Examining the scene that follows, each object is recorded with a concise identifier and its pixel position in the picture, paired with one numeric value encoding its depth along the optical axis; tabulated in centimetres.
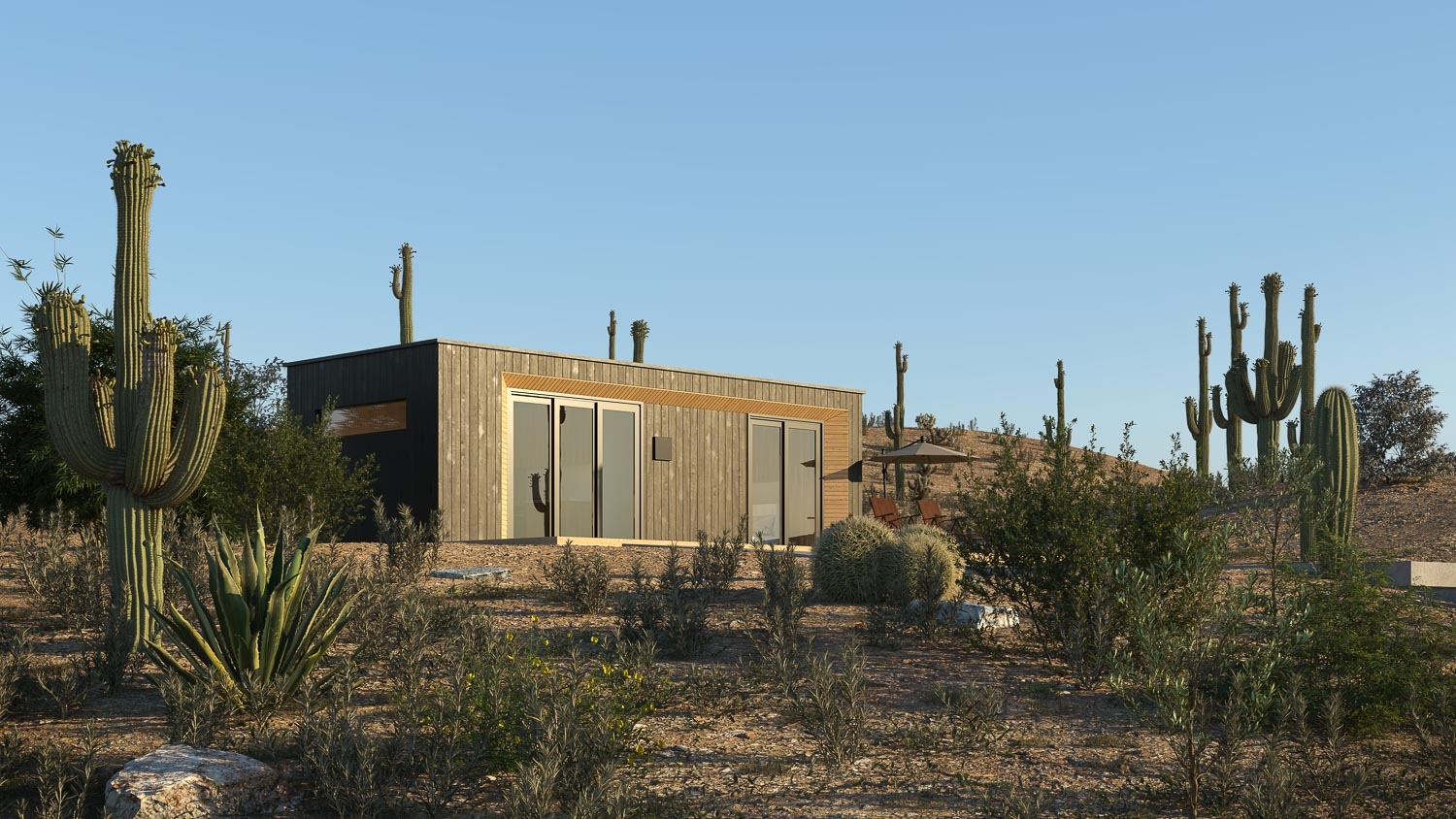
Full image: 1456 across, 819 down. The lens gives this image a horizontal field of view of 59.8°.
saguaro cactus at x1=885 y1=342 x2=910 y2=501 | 3225
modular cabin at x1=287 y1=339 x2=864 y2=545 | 1622
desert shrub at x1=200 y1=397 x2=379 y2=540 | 1293
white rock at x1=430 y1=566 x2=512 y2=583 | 1150
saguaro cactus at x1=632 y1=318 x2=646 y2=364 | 3369
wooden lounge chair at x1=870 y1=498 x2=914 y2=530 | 1842
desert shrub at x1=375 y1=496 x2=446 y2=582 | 1076
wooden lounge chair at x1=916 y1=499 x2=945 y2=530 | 1908
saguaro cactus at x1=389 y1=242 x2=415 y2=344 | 2997
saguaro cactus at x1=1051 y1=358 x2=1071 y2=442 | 3819
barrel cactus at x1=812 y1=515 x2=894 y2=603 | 1068
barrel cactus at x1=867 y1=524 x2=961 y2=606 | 1016
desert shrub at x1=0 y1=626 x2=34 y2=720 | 673
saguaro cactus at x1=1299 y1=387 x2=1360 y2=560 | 1483
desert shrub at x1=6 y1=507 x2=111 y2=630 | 912
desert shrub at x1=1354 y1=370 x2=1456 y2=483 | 2766
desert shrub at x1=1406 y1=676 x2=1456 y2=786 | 584
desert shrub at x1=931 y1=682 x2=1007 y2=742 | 639
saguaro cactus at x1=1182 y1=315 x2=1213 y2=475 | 3164
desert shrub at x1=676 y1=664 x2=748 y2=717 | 693
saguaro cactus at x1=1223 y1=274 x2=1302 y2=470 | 2536
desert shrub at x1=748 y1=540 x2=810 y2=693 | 671
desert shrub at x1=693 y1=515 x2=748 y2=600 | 1027
